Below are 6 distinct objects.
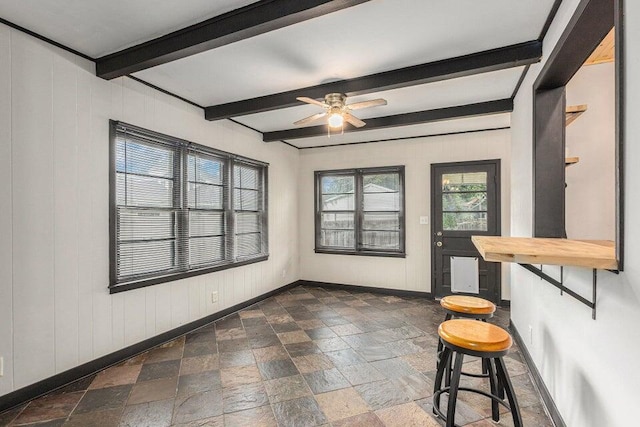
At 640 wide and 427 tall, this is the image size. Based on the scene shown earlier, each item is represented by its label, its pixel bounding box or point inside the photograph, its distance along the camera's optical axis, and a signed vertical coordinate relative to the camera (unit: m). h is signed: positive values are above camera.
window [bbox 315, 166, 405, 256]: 5.39 +0.03
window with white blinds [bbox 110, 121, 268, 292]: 2.99 +0.05
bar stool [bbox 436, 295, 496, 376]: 2.30 -0.71
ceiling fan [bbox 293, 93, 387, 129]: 3.01 +1.01
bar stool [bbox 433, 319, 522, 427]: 1.69 -0.73
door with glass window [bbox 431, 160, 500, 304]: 4.73 -0.04
